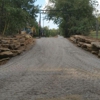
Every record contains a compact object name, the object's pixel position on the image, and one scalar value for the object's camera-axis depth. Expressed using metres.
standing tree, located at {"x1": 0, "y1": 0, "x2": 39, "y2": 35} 16.72
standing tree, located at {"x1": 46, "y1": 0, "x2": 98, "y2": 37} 29.23
